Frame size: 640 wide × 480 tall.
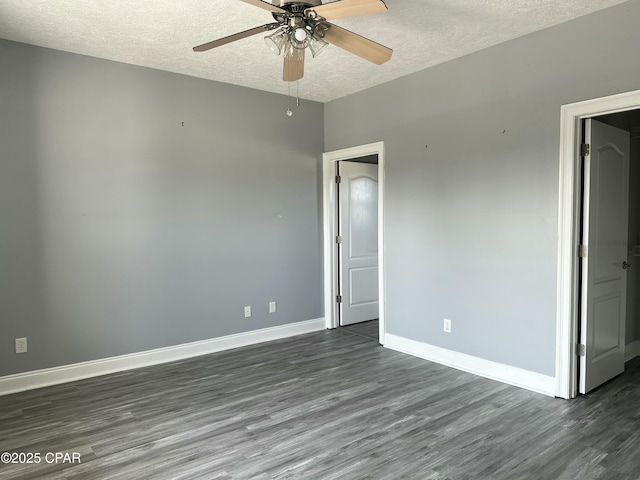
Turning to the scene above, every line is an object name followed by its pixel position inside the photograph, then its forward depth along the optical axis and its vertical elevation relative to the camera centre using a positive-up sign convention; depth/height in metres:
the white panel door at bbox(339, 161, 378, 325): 5.37 -0.26
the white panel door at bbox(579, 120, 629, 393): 3.16 -0.28
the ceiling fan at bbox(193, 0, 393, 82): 2.08 +1.02
